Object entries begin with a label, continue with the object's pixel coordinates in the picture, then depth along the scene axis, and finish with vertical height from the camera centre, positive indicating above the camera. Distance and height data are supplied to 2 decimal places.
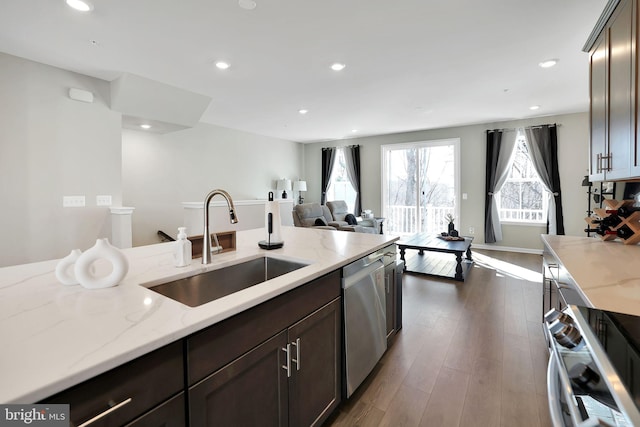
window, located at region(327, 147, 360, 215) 7.83 +0.69
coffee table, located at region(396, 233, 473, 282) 3.99 -0.56
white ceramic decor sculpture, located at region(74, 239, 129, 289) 1.07 -0.21
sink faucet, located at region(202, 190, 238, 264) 1.45 -0.14
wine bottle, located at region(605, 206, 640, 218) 2.09 -0.03
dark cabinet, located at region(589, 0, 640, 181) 1.54 +0.69
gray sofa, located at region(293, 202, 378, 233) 5.48 -0.20
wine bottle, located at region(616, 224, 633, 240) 2.05 -0.18
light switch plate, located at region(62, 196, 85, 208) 3.41 +0.11
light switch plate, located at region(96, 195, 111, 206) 3.67 +0.14
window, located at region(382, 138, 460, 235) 6.39 +0.56
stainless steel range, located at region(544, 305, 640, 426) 0.62 -0.41
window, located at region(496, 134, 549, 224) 5.63 +0.30
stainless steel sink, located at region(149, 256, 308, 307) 1.34 -0.38
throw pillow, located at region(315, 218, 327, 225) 5.61 -0.25
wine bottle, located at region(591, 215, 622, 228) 2.16 -0.11
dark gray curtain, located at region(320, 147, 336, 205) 7.89 +1.21
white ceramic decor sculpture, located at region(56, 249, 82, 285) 1.10 -0.23
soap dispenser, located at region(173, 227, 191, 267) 1.42 -0.21
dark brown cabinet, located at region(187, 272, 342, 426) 0.89 -0.59
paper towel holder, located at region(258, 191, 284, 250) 1.85 -0.21
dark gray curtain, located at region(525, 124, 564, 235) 5.29 +0.82
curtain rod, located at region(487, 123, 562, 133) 5.30 +1.57
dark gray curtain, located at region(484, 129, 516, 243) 5.71 +0.76
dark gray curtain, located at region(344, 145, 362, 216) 7.47 +1.09
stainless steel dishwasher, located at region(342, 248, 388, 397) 1.64 -0.69
